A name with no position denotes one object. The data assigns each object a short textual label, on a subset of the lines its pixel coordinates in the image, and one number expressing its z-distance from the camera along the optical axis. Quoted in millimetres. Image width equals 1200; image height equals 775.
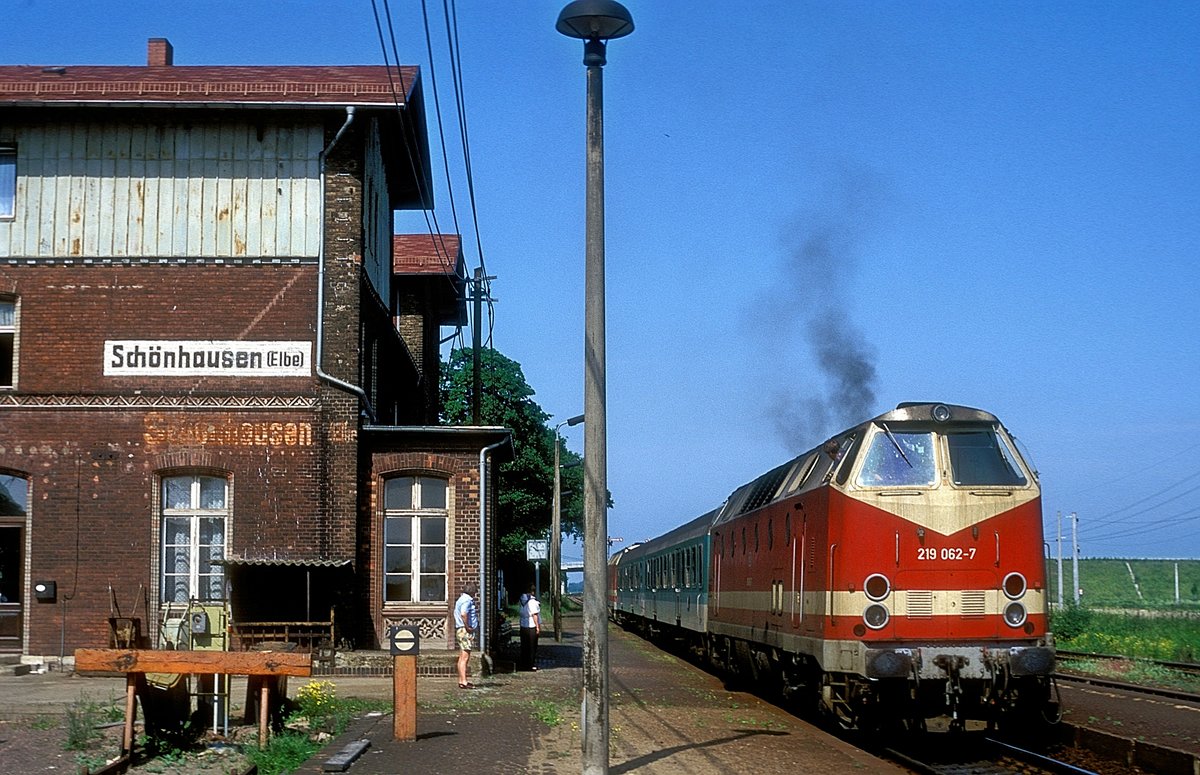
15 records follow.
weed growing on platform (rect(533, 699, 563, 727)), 15430
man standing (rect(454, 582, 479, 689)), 20547
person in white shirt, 26438
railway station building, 22750
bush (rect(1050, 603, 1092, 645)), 38656
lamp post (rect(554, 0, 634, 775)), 11109
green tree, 56688
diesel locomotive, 12875
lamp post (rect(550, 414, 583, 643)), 39250
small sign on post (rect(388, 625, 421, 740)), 13320
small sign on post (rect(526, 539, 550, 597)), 36844
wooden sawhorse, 12062
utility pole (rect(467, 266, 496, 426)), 35156
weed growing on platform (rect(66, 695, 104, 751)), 13039
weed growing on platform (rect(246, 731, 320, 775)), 12039
